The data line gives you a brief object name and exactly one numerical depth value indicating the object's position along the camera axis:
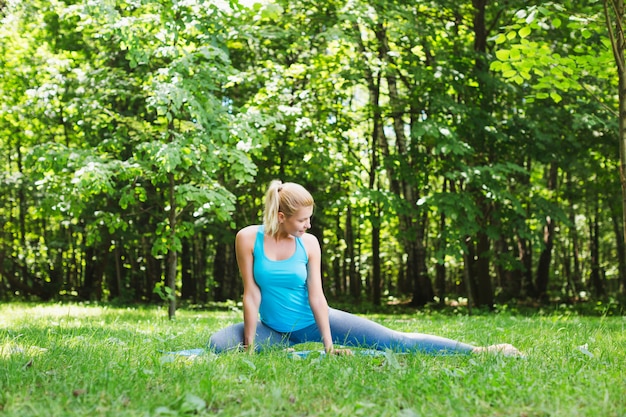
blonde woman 4.77
